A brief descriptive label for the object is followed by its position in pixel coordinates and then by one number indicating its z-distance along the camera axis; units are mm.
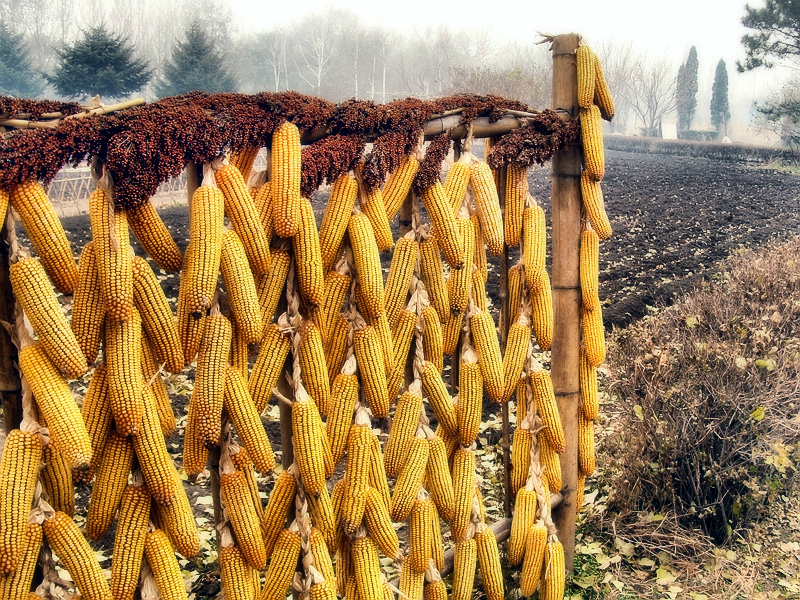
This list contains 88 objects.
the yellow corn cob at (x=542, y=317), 3836
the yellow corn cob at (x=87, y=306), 2266
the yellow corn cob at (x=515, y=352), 3738
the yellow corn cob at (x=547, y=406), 3857
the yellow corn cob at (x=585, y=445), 4371
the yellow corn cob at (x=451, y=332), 3469
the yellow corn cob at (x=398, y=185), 3098
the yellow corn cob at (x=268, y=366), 2672
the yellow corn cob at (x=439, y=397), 3252
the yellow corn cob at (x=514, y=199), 3766
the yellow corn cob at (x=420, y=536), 3322
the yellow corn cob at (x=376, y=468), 3020
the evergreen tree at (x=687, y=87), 87875
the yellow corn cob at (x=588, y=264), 4121
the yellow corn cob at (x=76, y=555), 2268
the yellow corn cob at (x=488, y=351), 3428
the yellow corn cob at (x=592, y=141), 3943
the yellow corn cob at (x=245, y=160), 2703
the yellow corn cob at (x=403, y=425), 3178
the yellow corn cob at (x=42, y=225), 2121
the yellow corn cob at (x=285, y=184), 2586
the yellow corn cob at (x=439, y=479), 3306
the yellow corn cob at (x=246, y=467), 2637
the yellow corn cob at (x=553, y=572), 4008
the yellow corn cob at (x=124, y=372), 2271
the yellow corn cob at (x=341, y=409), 2924
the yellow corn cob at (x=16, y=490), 2148
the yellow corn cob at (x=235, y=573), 2723
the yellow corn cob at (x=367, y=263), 2820
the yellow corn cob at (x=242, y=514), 2639
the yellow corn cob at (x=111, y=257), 2215
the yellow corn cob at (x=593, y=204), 4027
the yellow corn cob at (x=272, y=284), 2703
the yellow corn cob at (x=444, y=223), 3139
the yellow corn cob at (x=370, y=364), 2920
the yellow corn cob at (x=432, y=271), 3260
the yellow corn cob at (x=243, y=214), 2480
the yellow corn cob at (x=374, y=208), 2939
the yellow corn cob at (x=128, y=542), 2430
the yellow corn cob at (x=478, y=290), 3516
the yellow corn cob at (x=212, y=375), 2459
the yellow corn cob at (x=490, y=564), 3639
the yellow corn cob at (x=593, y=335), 4227
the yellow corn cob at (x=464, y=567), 3598
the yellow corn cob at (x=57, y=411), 2164
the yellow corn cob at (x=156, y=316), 2340
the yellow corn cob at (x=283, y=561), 2832
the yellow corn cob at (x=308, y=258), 2670
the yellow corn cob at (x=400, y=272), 3129
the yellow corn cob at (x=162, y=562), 2482
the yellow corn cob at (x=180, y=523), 2473
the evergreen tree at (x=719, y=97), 83938
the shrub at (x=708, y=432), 4859
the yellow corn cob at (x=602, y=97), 4051
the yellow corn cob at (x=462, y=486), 3490
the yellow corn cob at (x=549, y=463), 4039
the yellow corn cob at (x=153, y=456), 2352
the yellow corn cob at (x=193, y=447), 2494
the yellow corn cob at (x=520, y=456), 3980
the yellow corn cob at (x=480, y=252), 3624
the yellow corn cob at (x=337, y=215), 2822
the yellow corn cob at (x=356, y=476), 2963
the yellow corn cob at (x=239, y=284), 2441
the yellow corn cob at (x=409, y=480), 3205
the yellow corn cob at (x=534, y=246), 3750
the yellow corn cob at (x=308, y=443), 2732
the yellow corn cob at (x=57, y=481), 2256
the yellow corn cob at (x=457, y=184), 3299
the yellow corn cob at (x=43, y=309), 2139
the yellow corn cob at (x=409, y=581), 3389
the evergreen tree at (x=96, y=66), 37844
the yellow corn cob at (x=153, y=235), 2311
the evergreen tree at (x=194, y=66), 41719
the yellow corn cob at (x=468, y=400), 3418
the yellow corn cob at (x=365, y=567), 3031
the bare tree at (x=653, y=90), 86625
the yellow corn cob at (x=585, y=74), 3893
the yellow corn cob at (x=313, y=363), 2760
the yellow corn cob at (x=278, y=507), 2842
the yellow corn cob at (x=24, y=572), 2203
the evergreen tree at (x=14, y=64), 49219
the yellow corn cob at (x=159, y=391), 2422
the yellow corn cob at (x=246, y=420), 2529
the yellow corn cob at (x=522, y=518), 3969
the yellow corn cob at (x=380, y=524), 3008
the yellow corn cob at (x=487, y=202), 3332
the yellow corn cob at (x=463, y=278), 3290
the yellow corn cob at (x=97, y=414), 2324
